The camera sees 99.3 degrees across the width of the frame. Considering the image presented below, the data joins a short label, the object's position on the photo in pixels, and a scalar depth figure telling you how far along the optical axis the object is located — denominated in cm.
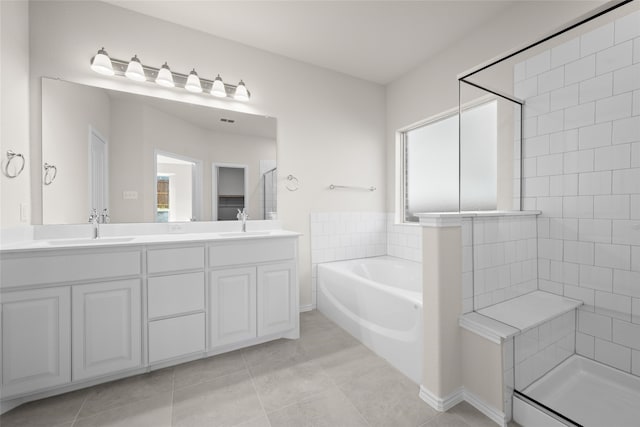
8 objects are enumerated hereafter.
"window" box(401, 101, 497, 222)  221
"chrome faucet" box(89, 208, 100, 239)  198
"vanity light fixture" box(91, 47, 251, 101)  200
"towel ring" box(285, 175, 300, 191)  280
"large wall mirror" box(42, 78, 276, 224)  196
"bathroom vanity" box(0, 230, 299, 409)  148
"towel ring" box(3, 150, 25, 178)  163
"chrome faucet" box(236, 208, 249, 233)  254
